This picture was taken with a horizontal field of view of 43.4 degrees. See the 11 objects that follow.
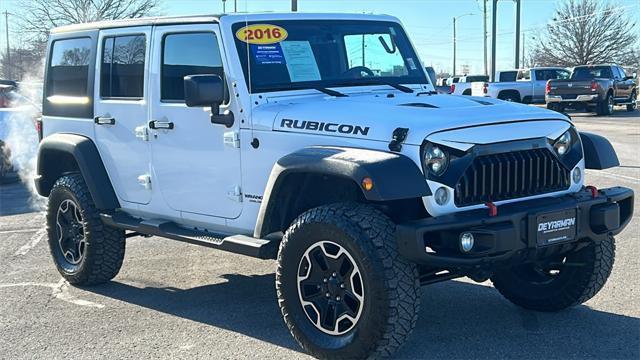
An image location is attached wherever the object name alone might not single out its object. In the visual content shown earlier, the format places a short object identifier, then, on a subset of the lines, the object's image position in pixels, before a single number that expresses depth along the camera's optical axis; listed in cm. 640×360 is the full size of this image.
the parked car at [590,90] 2725
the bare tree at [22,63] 3767
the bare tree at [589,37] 5544
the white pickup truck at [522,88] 3216
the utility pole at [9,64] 4808
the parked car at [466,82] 3366
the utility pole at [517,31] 4558
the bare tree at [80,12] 3631
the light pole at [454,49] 7381
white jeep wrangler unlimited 421
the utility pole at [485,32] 5032
